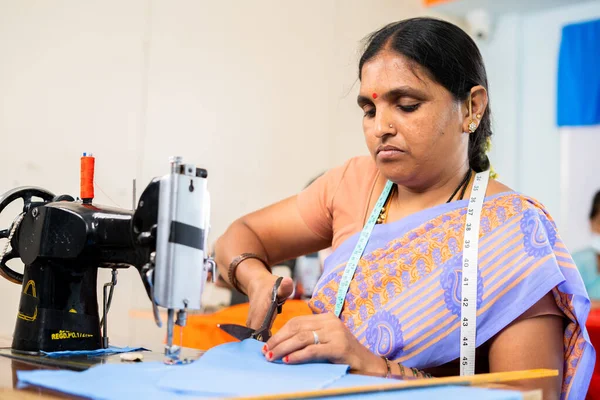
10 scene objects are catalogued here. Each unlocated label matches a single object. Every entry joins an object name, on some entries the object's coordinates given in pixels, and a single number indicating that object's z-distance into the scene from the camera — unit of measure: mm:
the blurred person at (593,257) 5211
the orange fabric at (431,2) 5740
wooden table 927
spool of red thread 1422
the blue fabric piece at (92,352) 1356
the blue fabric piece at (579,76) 5465
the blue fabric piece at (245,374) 943
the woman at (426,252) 1354
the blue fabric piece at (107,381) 920
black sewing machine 1180
